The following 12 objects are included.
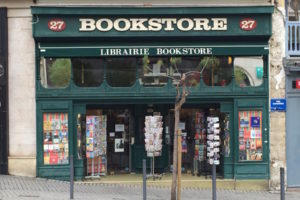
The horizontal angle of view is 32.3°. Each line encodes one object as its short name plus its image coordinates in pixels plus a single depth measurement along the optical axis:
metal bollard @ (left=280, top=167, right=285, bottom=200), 11.66
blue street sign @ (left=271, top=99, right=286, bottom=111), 15.49
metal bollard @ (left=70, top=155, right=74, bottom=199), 12.29
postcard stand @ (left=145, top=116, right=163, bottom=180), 15.36
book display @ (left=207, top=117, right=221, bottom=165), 15.52
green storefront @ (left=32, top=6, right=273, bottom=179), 15.07
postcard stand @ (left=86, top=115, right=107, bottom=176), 15.70
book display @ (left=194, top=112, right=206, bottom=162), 16.23
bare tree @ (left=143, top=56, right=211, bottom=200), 12.32
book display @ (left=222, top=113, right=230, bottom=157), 15.67
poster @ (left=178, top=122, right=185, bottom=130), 16.50
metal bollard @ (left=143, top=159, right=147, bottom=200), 11.97
